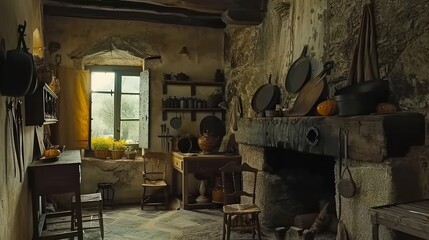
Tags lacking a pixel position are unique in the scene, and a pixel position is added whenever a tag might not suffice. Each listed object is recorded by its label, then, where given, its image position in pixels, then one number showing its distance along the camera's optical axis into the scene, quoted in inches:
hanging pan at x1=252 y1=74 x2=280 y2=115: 152.5
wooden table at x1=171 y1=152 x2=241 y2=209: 180.7
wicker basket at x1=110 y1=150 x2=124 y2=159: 203.6
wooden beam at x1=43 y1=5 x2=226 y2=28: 193.0
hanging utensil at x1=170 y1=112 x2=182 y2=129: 210.5
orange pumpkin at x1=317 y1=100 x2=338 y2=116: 101.8
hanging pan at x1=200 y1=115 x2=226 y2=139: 214.1
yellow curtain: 191.9
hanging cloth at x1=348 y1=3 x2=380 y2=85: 95.6
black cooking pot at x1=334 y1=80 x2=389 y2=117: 88.4
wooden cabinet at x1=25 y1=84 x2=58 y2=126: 112.6
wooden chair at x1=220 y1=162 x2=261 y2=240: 125.3
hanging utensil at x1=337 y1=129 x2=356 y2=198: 89.7
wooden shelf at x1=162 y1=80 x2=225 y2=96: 209.8
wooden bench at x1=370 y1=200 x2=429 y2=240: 64.6
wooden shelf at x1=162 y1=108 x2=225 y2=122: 208.8
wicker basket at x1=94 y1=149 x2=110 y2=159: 202.5
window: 210.8
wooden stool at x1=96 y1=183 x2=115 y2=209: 190.5
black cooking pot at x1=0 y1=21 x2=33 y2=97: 69.1
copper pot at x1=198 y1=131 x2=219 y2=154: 188.1
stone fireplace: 79.4
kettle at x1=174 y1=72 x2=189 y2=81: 209.9
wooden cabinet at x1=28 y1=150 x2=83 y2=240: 116.2
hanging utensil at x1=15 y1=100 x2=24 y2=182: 90.8
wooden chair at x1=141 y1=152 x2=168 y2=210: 190.5
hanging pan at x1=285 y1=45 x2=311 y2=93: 129.7
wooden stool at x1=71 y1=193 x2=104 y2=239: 139.4
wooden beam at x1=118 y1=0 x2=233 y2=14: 158.2
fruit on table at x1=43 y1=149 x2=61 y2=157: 131.3
